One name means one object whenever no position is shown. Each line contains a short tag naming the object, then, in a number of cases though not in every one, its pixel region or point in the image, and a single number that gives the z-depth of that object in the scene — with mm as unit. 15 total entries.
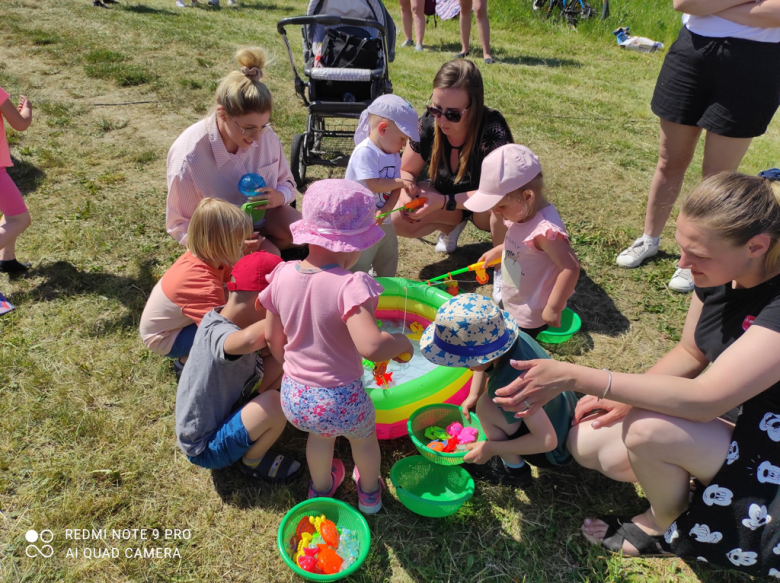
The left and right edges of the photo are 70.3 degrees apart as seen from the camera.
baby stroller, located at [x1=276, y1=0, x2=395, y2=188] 4477
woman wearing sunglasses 3104
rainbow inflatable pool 2295
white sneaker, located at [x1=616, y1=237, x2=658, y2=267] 3637
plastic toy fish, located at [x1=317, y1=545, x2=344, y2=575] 1888
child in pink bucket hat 1711
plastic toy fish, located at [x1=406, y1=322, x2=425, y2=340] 3094
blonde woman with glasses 2701
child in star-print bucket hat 1798
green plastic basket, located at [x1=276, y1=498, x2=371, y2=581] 1835
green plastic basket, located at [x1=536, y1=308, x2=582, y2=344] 3025
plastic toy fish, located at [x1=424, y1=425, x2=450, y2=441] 2297
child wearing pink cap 2430
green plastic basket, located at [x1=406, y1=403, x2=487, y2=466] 2264
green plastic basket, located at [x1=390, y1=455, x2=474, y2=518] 2037
